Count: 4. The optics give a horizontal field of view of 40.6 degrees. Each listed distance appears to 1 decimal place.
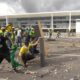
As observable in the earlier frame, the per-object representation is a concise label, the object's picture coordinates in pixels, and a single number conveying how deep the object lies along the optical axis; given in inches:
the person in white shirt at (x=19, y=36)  284.9
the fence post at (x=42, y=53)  179.4
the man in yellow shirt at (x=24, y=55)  176.0
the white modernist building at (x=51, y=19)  1251.3
